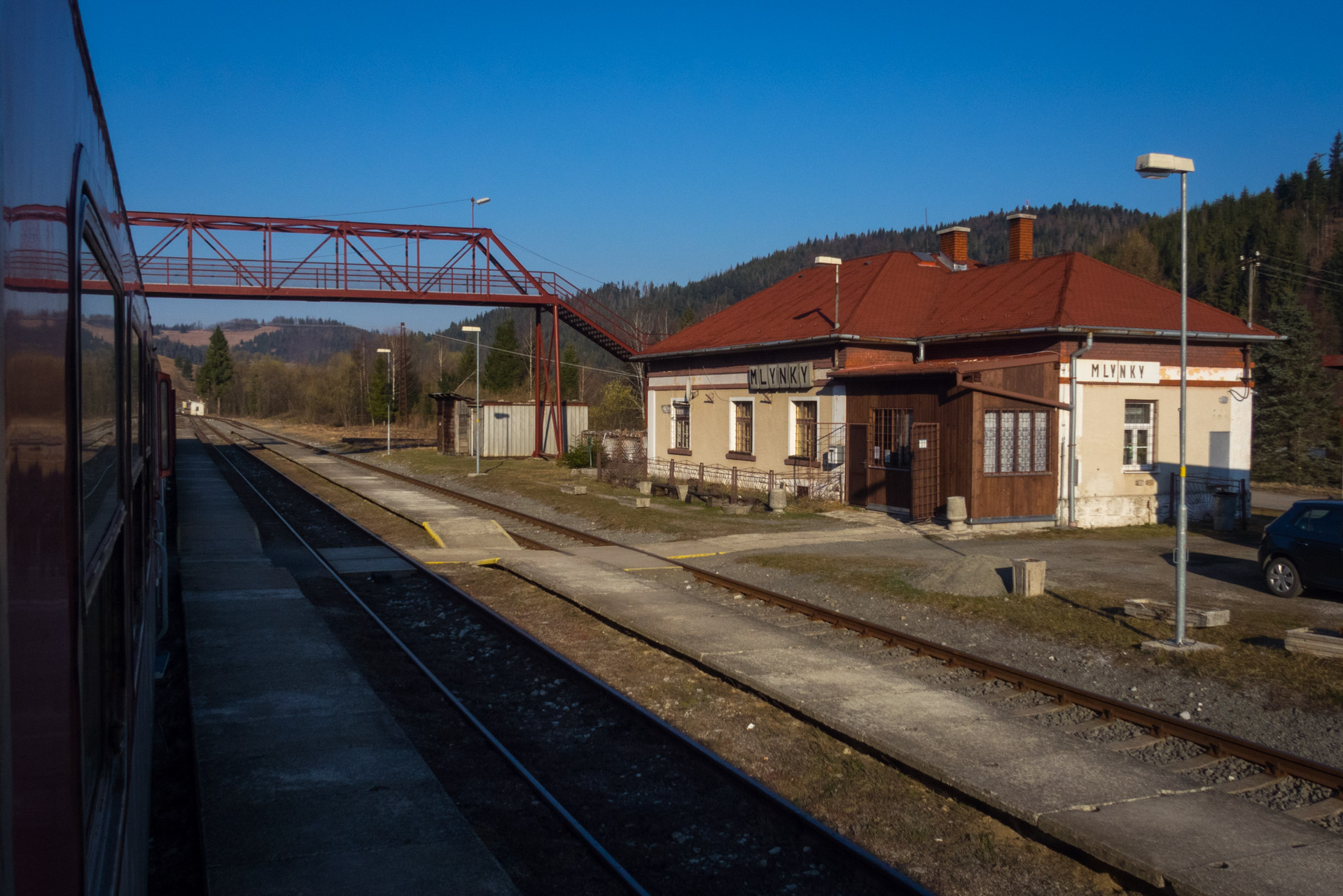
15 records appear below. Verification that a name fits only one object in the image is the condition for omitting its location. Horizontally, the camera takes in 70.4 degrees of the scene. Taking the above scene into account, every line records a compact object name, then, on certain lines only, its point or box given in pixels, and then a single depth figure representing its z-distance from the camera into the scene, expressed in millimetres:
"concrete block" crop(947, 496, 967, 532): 20484
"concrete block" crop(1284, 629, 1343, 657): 10055
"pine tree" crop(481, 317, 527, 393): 91562
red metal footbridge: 34531
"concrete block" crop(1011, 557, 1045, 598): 13641
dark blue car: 12977
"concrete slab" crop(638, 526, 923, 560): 18438
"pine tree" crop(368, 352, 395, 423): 86500
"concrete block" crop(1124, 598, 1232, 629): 11539
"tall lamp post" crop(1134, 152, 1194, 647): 10406
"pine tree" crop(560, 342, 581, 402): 79500
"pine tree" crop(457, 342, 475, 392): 95312
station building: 21391
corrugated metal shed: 44406
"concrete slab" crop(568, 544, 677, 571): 16562
